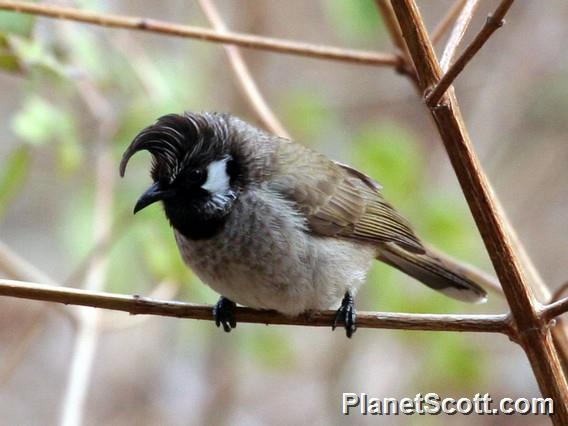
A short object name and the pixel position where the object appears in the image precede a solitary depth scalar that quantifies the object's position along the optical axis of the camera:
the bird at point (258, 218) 5.84
